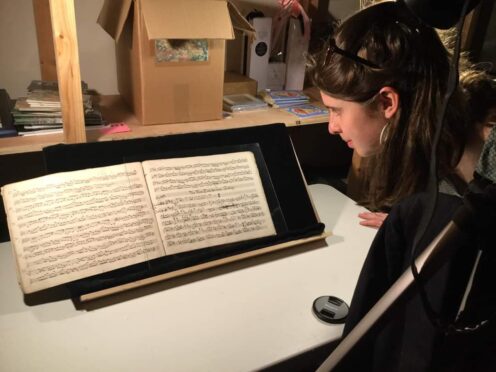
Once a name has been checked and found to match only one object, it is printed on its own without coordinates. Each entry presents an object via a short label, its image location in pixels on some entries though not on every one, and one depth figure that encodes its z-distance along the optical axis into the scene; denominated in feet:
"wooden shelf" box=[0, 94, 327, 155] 3.71
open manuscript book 2.93
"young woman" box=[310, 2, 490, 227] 2.76
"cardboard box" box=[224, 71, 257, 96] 5.39
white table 2.61
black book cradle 3.17
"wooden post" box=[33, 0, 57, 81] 4.60
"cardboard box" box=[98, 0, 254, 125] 3.85
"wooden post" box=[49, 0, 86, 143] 3.22
